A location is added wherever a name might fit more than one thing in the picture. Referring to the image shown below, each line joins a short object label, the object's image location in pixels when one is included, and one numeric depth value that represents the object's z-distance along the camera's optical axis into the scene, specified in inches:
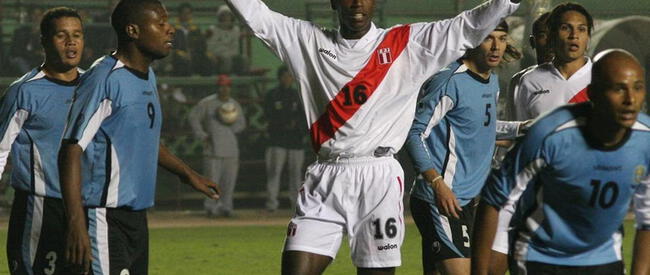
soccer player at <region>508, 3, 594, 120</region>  631.2
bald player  409.4
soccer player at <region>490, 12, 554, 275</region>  625.9
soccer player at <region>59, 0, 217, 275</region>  480.1
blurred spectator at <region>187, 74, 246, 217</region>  1429.6
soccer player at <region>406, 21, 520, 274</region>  635.5
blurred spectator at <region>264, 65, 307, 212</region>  1449.3
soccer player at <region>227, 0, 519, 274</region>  528.4
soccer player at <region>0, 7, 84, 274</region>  548.4
